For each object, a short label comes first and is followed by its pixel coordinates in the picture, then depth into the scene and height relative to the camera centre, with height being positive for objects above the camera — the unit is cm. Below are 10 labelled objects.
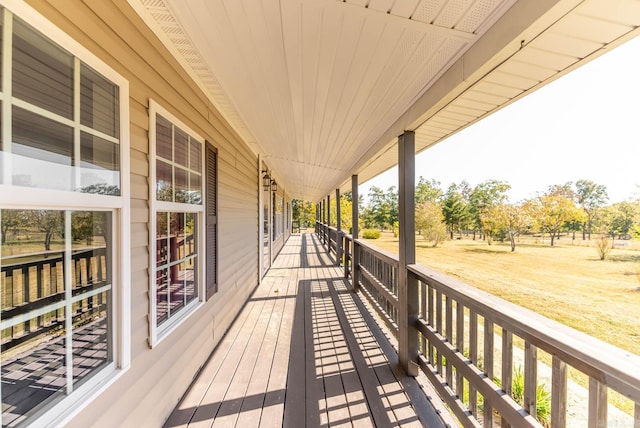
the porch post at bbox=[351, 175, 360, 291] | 527 -43
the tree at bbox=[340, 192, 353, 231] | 1881 -4
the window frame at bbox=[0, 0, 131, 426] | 93 +5
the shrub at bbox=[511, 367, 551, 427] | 262 -180
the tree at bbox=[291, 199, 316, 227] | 3070 +29
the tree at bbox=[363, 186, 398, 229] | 2670 +77
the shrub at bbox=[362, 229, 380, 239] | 1888 -142
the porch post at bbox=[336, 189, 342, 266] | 726 -67
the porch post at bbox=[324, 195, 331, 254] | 1013 -79
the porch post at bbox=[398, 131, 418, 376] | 255 -36
